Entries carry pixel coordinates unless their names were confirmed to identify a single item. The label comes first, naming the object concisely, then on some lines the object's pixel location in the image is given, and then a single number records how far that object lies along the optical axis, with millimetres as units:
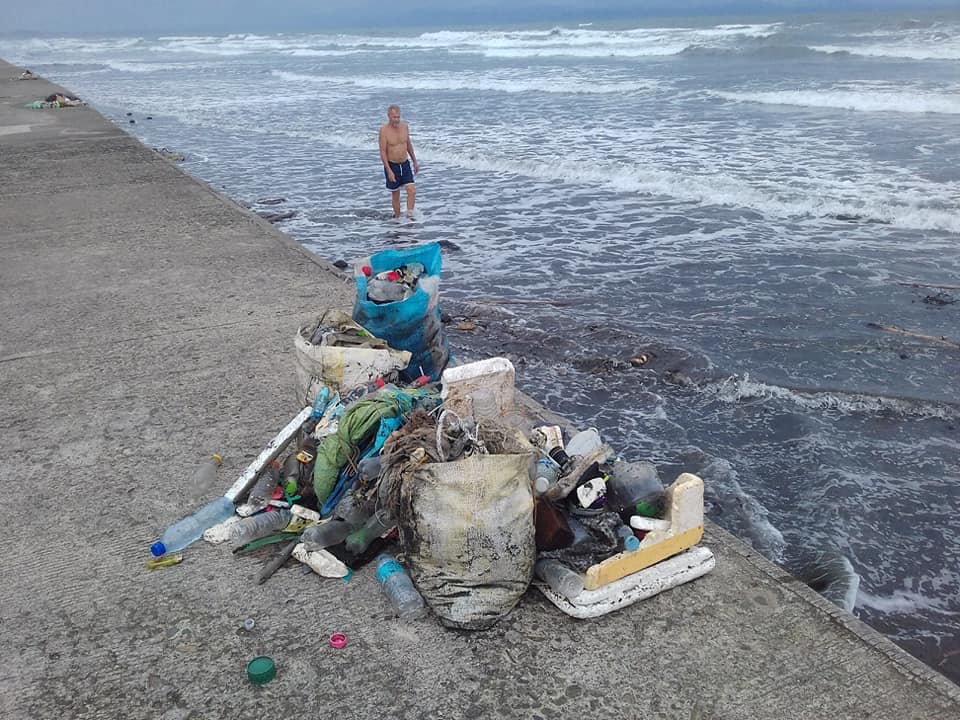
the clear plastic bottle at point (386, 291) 4668
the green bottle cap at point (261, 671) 2643
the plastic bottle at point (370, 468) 3293
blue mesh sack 4555
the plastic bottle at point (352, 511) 3262
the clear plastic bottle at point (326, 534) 3252
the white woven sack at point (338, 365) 4012
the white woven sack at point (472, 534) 2803
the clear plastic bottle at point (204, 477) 3695
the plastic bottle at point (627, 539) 2977
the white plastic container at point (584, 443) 3592
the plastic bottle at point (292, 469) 3631
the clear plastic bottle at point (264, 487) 3557
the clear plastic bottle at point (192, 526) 3350
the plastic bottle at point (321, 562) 3137
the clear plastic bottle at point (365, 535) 3199
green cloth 3463
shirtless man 10539
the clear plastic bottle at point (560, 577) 2885
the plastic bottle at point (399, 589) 2932
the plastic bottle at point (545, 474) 3105
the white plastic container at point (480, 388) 3613
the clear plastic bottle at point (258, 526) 3393
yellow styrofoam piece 2910
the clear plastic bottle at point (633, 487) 3133
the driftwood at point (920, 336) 6237
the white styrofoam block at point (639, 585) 2871
